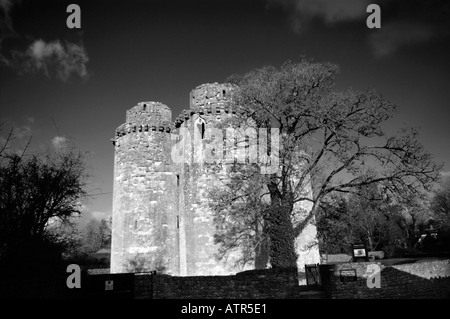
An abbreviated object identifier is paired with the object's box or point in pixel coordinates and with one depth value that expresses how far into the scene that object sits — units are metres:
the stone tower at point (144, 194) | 18.67
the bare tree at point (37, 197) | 11.44
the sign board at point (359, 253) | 14.95
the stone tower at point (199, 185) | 16.91
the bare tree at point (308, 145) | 13.81
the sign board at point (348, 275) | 12.03
